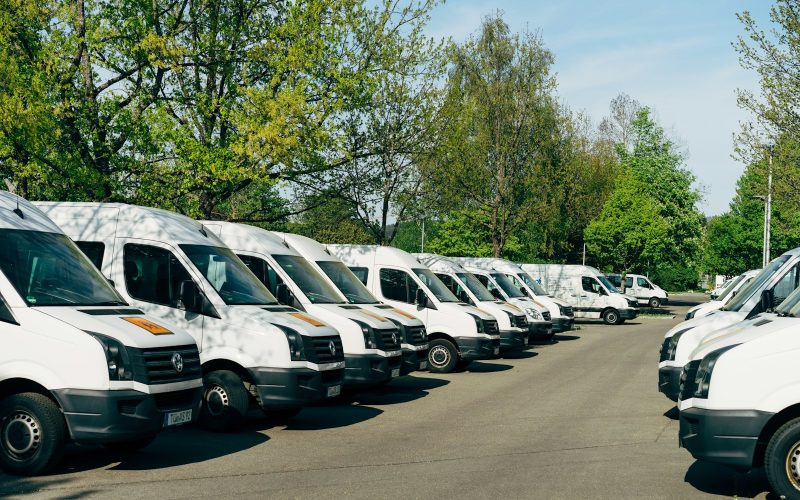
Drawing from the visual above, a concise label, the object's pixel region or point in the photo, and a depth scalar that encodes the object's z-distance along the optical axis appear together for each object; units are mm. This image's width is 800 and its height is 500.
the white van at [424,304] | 18625
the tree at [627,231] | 50688
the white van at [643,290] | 56750
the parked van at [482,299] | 21500
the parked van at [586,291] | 40062
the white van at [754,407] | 7105
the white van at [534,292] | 29359
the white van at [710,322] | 11828
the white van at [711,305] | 16797
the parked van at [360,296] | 15414
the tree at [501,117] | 40719
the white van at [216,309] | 10844
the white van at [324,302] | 13266
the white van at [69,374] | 8055
